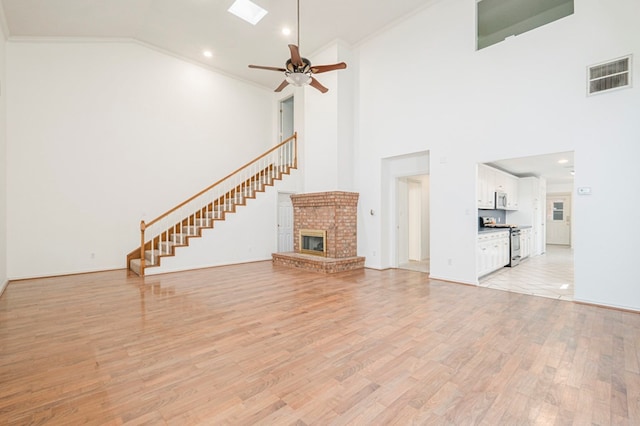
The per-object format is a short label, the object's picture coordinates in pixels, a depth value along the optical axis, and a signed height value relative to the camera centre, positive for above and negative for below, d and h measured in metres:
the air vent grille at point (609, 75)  3.71 +1.78
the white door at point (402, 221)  6.98 -0.21
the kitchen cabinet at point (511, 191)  7.46 +0.56
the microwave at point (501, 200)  6.81 +0.28
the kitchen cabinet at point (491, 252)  5.27 -0.78
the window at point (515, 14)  5.56 +3.97
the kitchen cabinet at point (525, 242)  7.53 -0.80
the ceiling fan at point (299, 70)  4.25 +2.13
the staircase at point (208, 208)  6.34 +0.12
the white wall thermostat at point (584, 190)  3.95 +0.30
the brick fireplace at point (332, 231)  6.43 -0.42
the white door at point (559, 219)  11.02 -0.26
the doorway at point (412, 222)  7.05 -0.26
